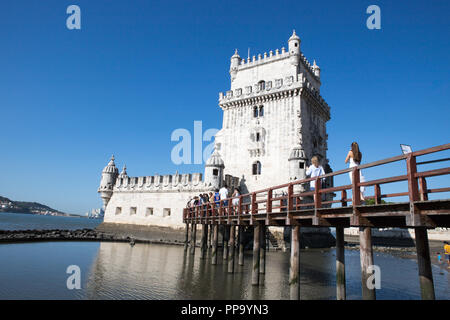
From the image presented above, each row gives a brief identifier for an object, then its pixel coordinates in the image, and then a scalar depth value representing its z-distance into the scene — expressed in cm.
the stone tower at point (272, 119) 2958
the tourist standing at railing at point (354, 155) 864
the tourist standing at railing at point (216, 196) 1984
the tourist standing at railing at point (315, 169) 1022
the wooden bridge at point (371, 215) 548
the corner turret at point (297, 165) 2723
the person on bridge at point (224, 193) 1908
